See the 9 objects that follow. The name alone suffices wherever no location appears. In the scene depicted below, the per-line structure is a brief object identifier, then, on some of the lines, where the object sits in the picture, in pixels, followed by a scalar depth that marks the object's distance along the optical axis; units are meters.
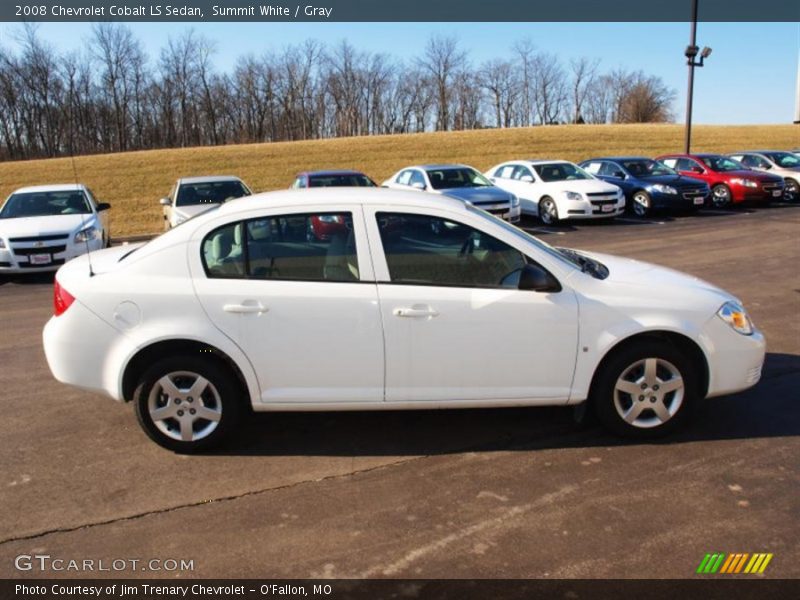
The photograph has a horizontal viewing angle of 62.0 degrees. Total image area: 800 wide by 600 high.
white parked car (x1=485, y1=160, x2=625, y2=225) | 16.91
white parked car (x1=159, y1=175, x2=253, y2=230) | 13.38
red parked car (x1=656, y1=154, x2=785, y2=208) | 19.81
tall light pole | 26.41
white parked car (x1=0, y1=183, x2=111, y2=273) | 10.90
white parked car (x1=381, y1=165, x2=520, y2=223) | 15.42
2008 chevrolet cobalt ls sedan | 4.04
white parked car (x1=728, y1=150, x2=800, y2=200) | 21.70
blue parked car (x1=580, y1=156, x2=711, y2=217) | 18.20
